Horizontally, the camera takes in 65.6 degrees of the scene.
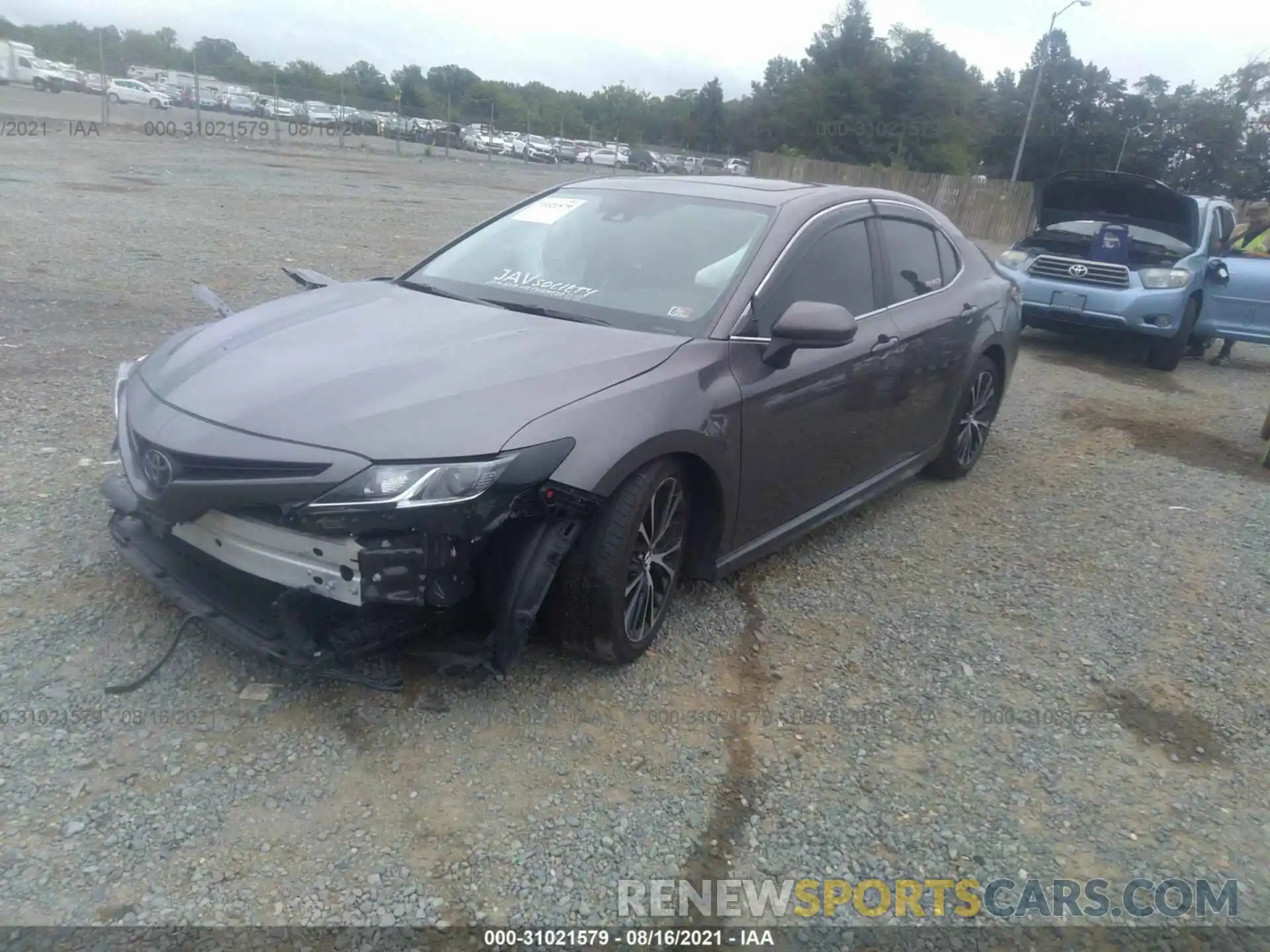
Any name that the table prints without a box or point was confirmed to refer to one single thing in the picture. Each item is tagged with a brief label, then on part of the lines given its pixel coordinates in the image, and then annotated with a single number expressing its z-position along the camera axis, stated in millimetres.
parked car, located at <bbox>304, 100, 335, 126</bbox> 42156
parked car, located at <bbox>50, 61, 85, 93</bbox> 48156
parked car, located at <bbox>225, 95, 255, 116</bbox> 44312
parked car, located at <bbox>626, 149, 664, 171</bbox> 39562
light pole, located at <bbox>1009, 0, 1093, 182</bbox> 34134
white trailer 47500
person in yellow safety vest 10727
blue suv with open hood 9734
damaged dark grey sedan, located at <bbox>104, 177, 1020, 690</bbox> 2838
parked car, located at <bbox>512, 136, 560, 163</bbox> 44906
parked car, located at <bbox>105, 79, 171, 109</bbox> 43719
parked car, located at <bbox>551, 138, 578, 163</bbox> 46688
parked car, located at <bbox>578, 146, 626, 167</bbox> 43375
